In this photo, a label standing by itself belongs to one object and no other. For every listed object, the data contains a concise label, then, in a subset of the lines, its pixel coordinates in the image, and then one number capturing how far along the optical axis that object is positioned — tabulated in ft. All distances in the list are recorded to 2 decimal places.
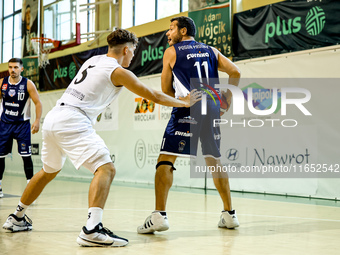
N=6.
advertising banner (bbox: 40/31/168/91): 34.01
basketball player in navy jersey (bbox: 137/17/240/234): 12.73
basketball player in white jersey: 10.70
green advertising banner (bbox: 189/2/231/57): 29.27
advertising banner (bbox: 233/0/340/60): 23.59
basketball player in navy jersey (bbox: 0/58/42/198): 22.31
